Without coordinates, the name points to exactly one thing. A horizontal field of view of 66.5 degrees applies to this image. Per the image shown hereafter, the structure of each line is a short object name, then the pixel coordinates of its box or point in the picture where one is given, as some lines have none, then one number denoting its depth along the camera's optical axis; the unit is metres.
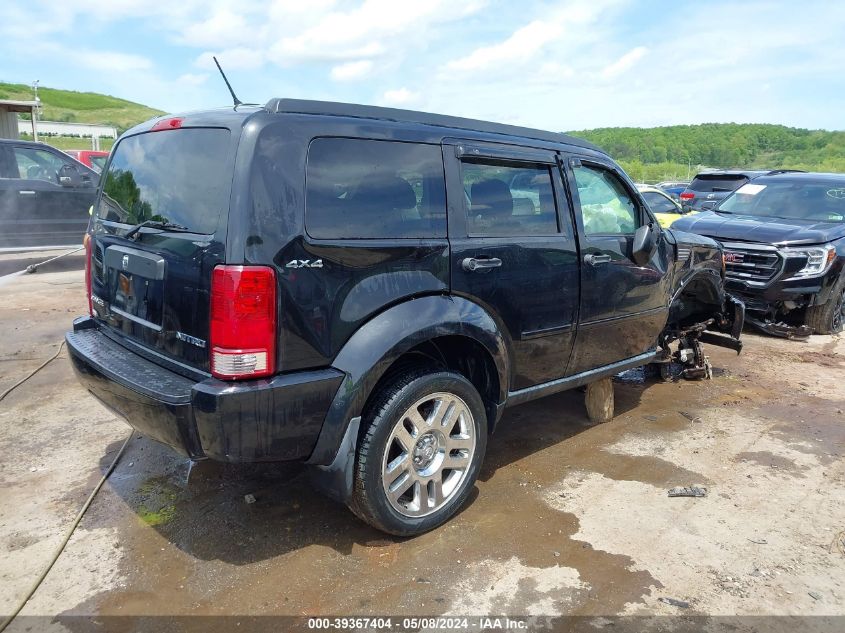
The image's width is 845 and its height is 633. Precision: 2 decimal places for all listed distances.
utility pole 15.84
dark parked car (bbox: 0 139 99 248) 9.86
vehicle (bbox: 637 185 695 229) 10.77
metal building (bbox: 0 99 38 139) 15.43
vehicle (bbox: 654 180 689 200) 24.71
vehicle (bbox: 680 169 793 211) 15.33
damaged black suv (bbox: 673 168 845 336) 7.00
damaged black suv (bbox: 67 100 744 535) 2.55
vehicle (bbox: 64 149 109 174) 14.78
